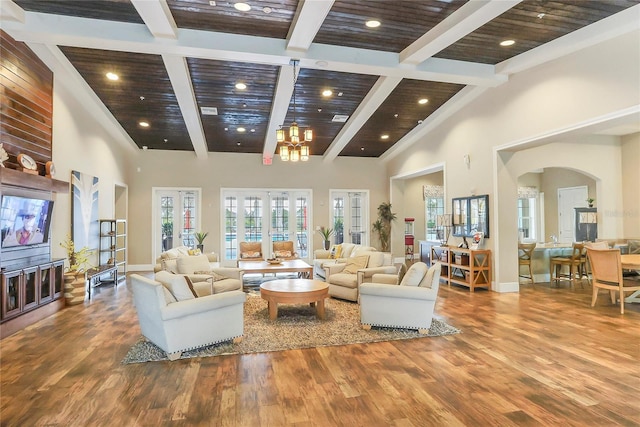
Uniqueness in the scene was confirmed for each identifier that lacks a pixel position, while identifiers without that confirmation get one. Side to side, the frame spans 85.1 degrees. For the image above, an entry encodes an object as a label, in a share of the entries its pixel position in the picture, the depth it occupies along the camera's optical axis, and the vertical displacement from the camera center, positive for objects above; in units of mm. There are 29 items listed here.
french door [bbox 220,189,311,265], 10406 +63
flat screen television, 4332 +22
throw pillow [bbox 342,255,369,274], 5871 -754
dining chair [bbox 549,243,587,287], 7148 -940
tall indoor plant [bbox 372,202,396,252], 10992 -140
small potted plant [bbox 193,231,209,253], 9648 -480
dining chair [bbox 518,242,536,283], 7070 -749
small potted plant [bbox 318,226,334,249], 10445 -444
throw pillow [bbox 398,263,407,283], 4648 -731
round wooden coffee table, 4516 -972
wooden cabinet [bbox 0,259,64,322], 4227 -894
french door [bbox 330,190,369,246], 11070 +121
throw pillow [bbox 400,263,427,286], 4273 -682
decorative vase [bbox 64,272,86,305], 5680 -1095
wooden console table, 6598 -928
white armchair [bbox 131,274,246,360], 3414 -996
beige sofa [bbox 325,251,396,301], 5402 -858
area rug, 3652 -1359
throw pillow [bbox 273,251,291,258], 7699 -755
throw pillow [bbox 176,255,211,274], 5410 -689
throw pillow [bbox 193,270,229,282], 5480 -889
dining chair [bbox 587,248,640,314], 5000 -820
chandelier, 5059 +1138
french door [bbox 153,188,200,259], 9977 +136
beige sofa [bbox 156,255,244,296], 4918 -831
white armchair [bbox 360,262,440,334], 4129 -980
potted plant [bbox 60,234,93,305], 5688 -887
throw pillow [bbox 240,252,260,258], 7988 -794
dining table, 4965 -659
